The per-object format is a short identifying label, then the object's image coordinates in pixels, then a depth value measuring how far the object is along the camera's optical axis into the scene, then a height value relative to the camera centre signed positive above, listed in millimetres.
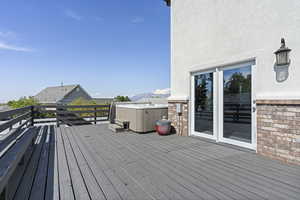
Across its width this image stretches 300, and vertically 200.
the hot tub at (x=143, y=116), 5156 -539
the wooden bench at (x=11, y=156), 1480 -713
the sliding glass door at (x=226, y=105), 3336 -92
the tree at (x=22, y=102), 10535 -121
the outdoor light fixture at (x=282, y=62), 2623 +684
